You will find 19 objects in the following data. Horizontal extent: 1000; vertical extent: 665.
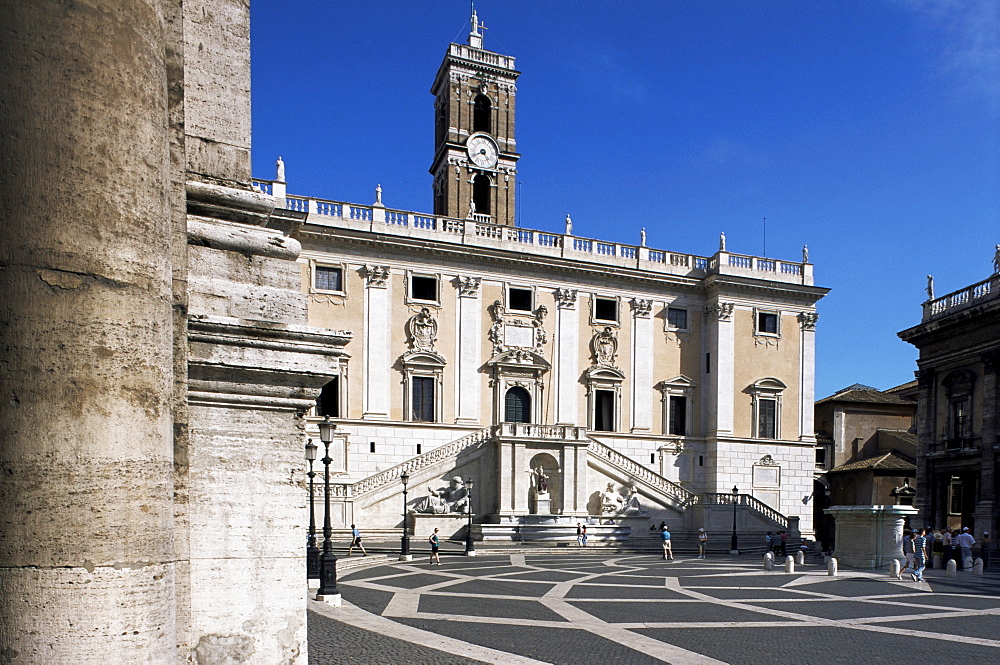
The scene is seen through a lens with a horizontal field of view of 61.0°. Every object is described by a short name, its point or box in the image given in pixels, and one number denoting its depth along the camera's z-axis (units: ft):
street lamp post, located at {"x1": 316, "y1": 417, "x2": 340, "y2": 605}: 57.11
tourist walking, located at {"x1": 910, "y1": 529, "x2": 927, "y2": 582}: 80.43
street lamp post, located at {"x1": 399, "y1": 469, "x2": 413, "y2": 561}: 97.91
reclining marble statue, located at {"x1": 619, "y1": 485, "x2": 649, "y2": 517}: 132.26
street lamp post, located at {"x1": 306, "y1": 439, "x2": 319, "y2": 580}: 67.51
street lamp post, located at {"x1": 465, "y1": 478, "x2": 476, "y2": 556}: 104.99
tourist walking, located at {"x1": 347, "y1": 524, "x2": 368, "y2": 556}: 98.27
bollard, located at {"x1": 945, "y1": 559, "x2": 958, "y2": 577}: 85.81
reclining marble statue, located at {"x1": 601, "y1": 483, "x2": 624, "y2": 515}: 131.75
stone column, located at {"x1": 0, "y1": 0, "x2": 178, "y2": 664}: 9.64
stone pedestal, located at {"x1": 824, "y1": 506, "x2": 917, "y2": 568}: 91.81
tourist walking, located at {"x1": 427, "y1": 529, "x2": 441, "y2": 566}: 89.56
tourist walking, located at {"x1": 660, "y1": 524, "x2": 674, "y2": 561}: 106.37
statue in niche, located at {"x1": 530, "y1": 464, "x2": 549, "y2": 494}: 130.52
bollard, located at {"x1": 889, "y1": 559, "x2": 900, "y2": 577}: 82.07
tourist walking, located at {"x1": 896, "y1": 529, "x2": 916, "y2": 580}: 82.25
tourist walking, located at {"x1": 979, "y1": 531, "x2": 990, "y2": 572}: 103.45
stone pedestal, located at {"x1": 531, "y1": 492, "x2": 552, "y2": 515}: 129.49
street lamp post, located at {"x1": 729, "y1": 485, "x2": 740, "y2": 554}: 119.95
